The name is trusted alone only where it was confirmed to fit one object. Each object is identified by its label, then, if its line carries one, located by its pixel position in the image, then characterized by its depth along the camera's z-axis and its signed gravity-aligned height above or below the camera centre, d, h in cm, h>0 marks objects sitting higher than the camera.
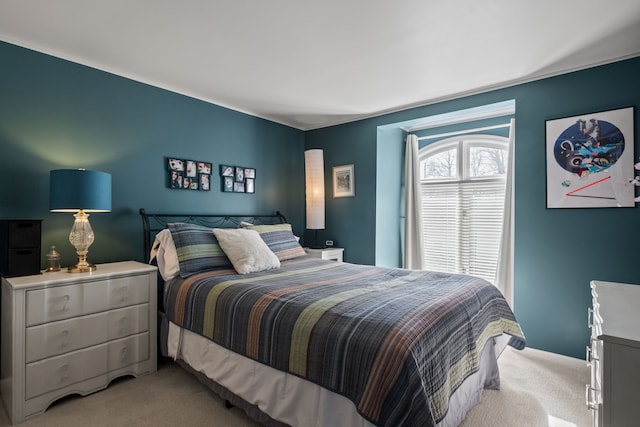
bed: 136 -61
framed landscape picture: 429 +49
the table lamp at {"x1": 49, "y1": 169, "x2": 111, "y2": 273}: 221 +14
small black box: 210 -20
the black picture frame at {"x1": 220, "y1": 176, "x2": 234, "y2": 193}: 369 +39
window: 370 +18
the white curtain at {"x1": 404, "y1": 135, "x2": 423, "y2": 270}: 420 +13
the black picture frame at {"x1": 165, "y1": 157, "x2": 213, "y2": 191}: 321 +45
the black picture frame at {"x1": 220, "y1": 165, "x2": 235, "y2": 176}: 366 +54
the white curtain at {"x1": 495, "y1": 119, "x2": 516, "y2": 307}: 330 -28
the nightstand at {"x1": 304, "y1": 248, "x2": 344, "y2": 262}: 400 -46
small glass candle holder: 236 -32
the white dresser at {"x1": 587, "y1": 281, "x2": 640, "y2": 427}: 98 -49
